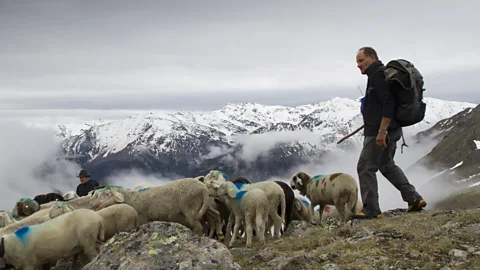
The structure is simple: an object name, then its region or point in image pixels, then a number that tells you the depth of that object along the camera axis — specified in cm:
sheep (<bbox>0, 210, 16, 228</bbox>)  1373
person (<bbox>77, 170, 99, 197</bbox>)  1851
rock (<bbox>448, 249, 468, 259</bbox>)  779
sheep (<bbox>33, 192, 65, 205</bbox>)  1741
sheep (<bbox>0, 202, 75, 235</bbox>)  1163
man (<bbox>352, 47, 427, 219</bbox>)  1087
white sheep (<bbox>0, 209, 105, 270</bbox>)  1043
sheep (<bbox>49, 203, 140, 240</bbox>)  1206
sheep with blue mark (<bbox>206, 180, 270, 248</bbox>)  1289
